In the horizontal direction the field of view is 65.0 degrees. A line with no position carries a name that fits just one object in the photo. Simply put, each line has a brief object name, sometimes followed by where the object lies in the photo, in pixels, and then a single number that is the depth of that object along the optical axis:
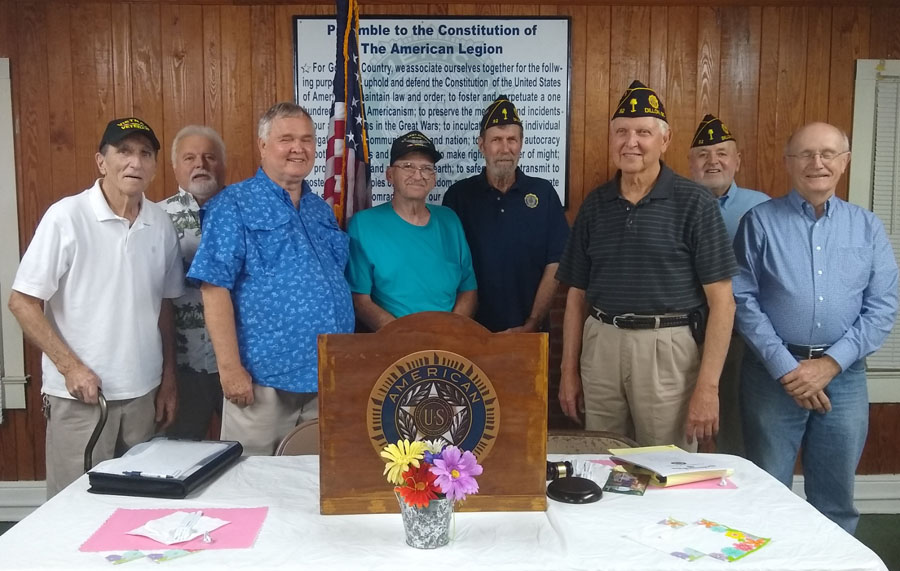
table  1.14
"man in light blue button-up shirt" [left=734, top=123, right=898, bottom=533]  2.26
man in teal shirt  2.47
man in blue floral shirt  2.07
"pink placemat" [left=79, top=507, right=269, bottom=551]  1.20
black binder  1.41
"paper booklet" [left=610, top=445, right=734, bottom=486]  1.47
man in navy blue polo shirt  2.81
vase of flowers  1.16
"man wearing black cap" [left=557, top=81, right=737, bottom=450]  2.15
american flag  2.54
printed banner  3.11
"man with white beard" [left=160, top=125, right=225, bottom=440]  2.48
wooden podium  1.32
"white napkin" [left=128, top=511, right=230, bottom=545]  1.21
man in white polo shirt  2.06
